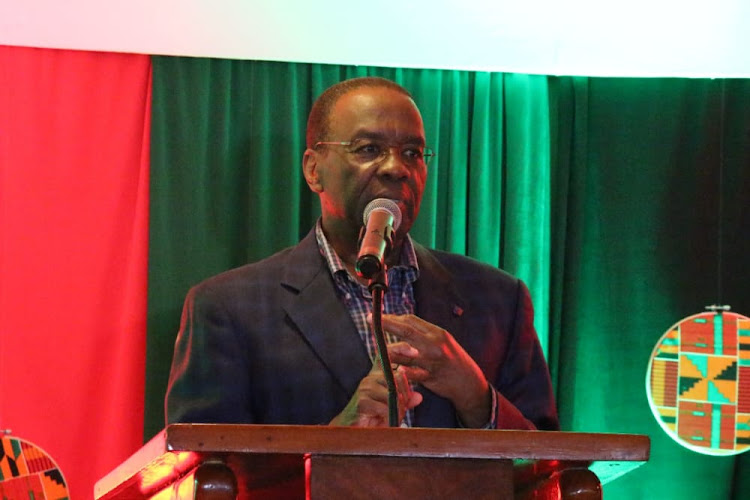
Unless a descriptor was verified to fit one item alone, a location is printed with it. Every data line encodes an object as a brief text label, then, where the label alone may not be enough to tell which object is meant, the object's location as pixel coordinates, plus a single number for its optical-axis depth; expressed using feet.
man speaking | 15.21
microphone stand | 10.16
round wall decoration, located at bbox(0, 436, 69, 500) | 21.38
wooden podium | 8.27
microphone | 10.08
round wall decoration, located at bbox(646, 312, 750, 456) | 23.21
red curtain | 22.49
